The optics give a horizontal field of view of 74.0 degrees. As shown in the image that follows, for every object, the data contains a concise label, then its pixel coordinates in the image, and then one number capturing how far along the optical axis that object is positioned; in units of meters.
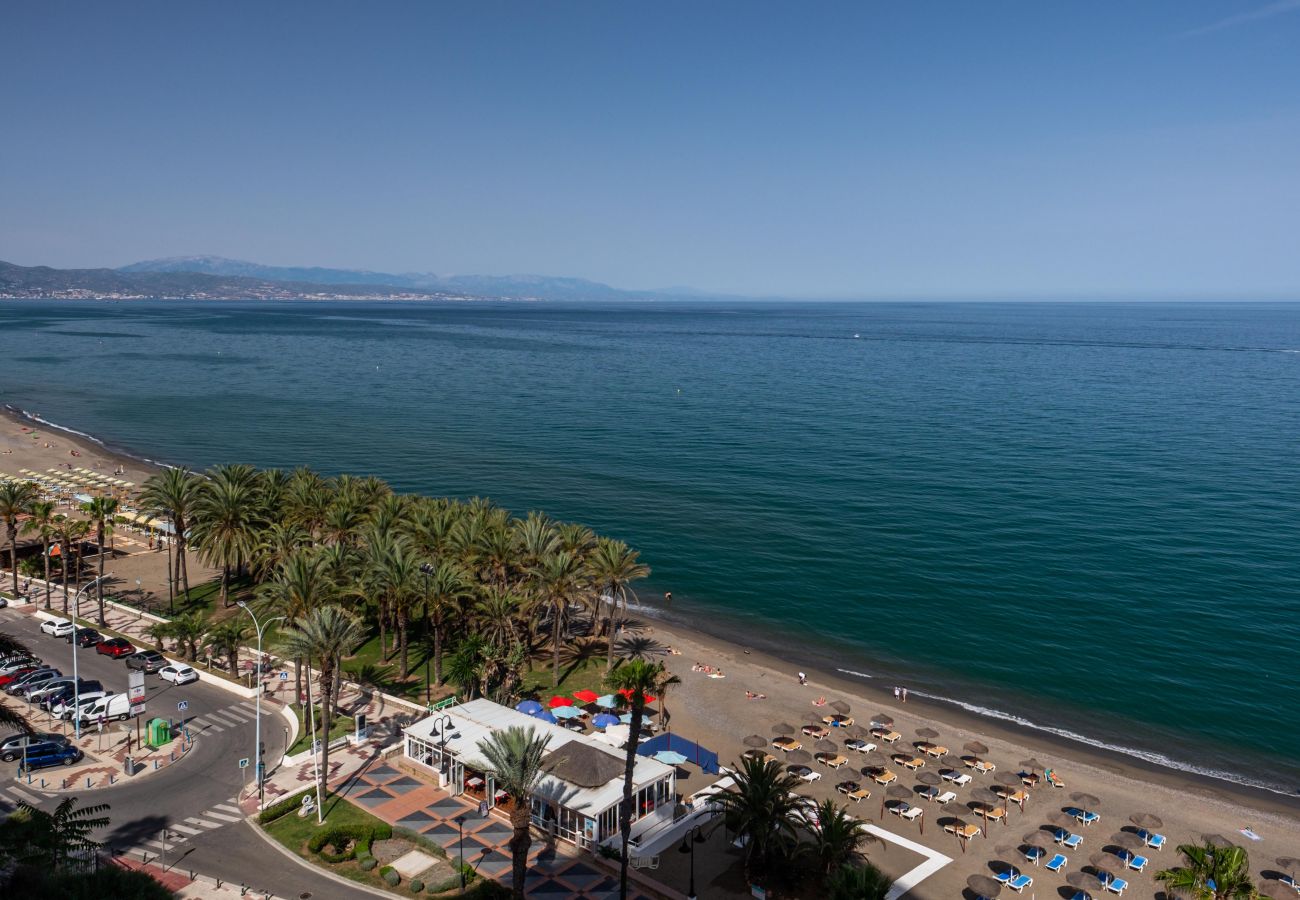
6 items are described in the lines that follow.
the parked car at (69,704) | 44.56
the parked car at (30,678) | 47.34
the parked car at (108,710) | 44.00
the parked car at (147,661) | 51.12
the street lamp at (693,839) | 36.44
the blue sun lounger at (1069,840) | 38.41
